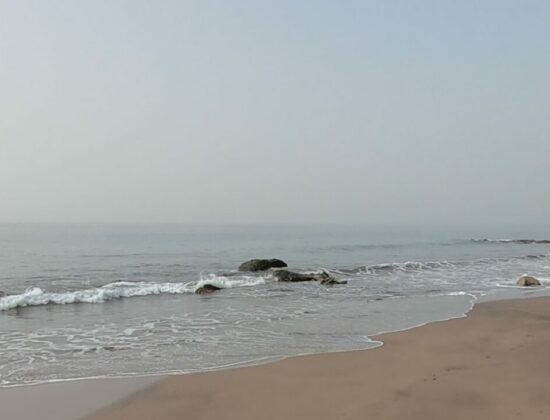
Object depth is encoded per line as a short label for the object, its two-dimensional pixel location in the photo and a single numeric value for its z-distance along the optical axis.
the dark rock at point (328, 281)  22.55
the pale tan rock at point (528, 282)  21.59
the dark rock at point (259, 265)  28.91
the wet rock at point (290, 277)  23.83
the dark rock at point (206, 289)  19.84
